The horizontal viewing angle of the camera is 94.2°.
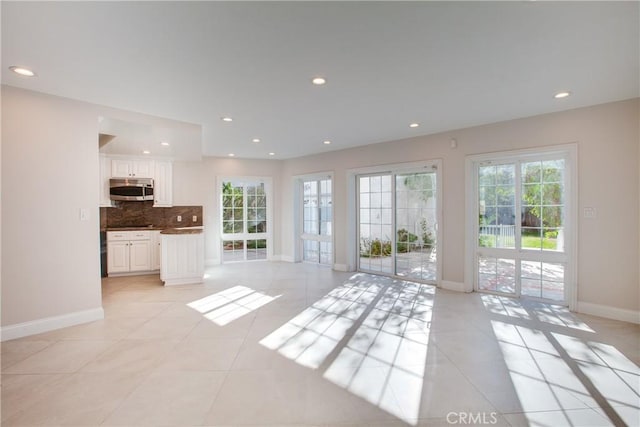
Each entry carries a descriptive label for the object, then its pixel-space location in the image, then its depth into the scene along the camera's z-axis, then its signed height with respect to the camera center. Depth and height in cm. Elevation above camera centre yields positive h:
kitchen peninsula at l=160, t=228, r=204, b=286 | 516 -79
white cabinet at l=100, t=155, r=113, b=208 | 583 +63
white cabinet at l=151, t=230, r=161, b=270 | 607 -79
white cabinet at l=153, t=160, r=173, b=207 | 639 +60
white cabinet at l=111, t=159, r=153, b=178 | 598 +89
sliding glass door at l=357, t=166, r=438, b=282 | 518 -26
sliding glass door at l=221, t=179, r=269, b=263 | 732 -24
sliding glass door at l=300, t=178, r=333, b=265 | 683 -26
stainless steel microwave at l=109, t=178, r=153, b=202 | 592 +46
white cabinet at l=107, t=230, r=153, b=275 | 578 -79
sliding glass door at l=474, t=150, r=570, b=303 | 403 -25
